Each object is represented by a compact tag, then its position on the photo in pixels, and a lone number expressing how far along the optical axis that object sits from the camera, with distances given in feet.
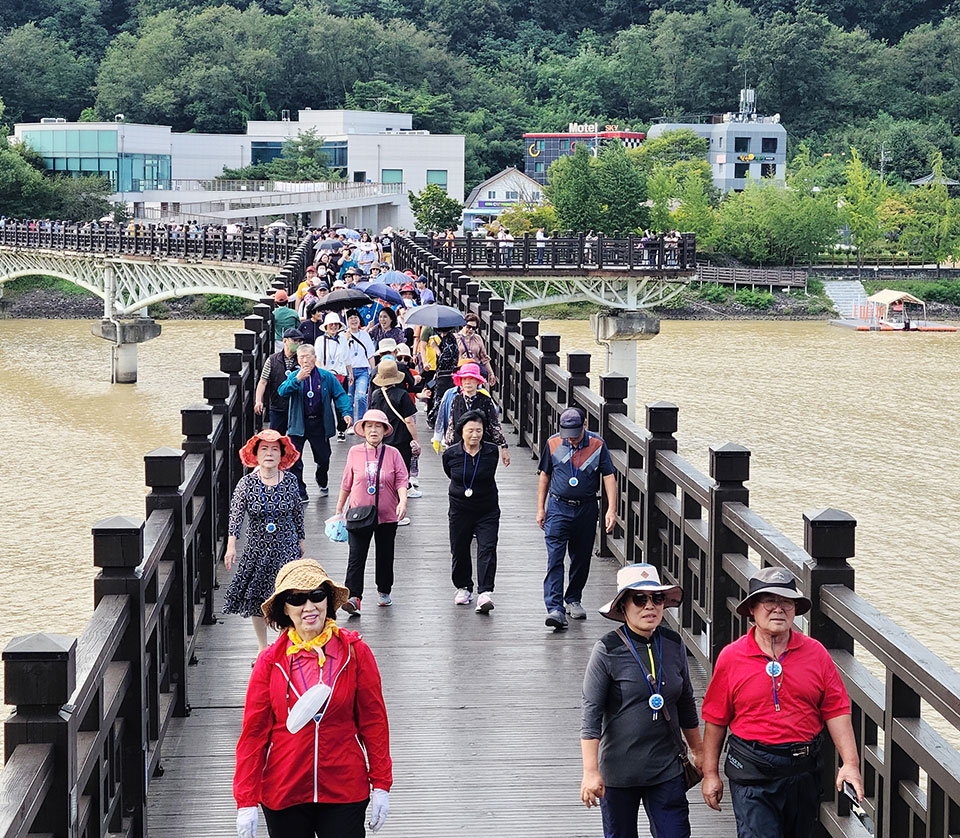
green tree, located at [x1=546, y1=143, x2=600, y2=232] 264.52
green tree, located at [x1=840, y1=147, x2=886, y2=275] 293.23
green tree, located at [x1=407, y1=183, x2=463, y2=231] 288.92
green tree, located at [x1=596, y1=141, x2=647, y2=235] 265.75
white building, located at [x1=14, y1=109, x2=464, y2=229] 288.55
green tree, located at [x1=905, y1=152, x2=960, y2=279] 295.28
